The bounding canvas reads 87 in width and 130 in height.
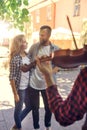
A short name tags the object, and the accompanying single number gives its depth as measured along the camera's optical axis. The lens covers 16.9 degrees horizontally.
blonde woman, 3.99
